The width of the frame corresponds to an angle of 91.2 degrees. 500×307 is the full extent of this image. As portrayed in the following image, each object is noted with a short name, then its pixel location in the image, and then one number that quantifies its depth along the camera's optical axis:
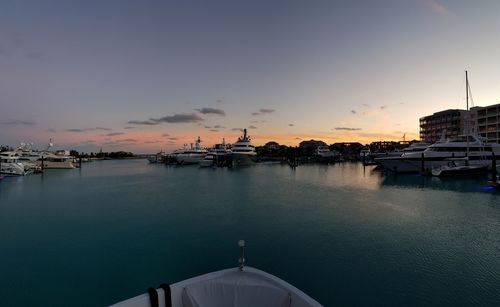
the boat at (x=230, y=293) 4.97
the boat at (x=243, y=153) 91.06
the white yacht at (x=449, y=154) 48.66
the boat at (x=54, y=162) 76.64
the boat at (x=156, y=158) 134.18
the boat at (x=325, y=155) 116.31
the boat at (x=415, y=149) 58.94
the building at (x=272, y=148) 181.60
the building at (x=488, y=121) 75.50
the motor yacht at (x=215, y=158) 88.62
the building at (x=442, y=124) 95.48
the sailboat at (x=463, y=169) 43.28
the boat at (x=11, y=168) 53.97
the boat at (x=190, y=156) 100.53
